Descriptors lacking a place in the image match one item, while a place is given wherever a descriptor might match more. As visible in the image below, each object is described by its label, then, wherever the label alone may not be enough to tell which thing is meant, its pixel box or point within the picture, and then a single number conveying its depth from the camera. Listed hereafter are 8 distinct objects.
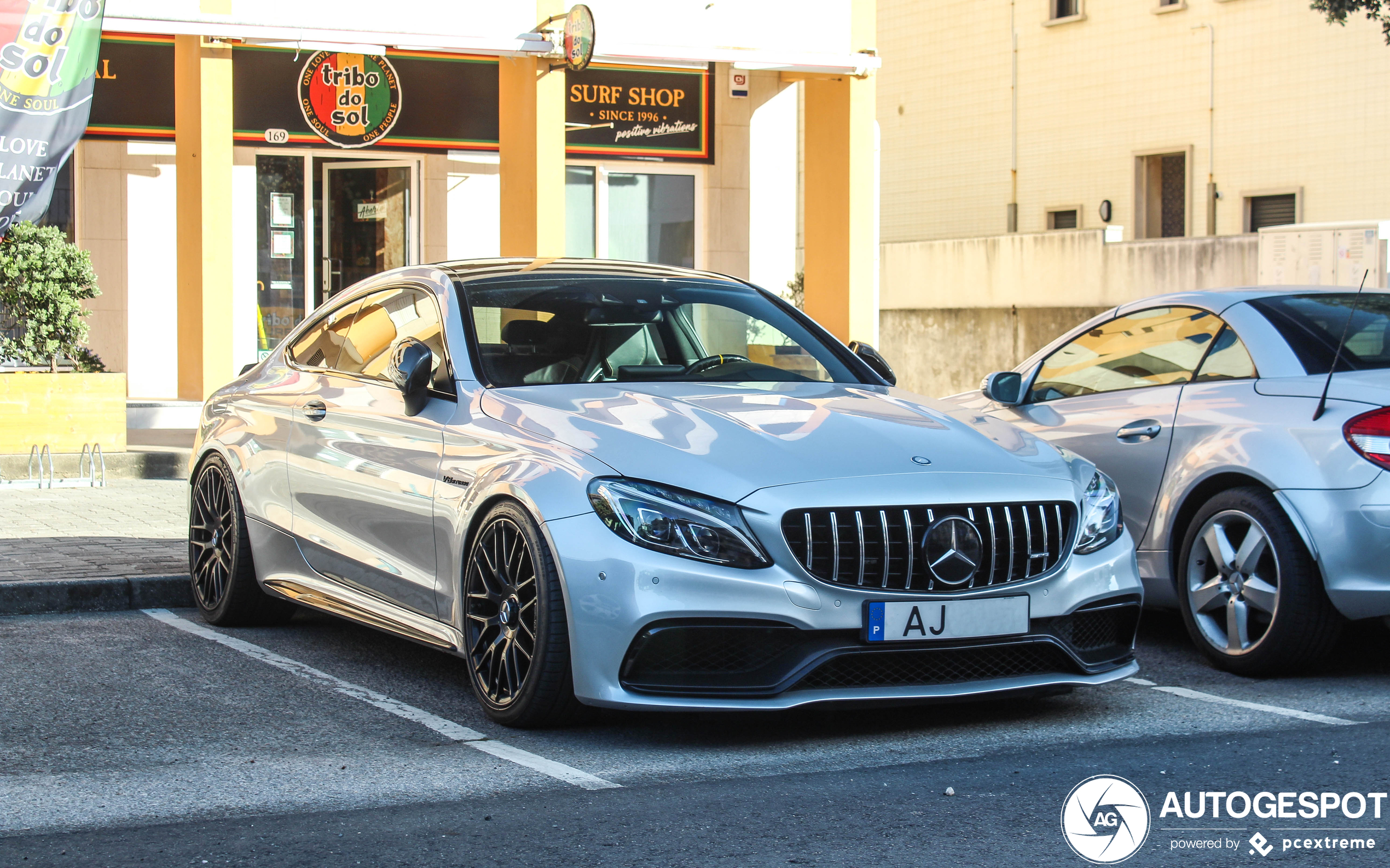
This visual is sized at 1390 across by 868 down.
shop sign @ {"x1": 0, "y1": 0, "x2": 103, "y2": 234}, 9.44
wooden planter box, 12.30
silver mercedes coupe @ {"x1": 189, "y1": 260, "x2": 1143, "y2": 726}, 4.65
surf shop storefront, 16.81
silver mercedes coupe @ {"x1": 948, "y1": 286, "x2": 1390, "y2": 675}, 5.63
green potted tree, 12.33
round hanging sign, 14.75
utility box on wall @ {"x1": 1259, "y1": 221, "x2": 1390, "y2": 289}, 18.62
